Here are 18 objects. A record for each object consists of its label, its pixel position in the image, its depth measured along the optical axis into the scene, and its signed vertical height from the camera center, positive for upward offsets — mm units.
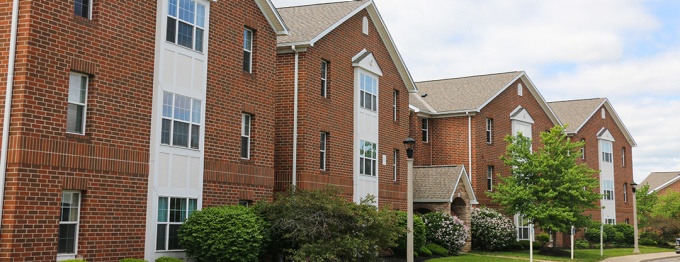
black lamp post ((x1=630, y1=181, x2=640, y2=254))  44562 -1271
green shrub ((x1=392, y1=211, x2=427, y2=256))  29578 -827
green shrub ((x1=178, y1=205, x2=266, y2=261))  19969 -645
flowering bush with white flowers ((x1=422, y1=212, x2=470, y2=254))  33562 -681
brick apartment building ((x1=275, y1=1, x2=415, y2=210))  27328 +4522
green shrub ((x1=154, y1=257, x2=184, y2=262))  19484 -1272
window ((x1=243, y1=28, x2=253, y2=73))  24422 +5416
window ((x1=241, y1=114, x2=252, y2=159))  24047 +2513
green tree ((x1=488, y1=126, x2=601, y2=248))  36438 +1611
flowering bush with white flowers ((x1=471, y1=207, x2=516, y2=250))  38219 -683
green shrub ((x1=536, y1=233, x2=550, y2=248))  40669 -1182
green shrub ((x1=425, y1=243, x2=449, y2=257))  32344 -1474
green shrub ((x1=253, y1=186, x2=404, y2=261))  21312 -385
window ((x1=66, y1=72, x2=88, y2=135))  17828 +2591
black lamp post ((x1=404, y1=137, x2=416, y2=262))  21031 +157
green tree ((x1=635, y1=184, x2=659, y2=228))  60719 +1671
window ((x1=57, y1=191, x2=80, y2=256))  17469 -324
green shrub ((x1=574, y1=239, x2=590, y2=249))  47688 -1685
